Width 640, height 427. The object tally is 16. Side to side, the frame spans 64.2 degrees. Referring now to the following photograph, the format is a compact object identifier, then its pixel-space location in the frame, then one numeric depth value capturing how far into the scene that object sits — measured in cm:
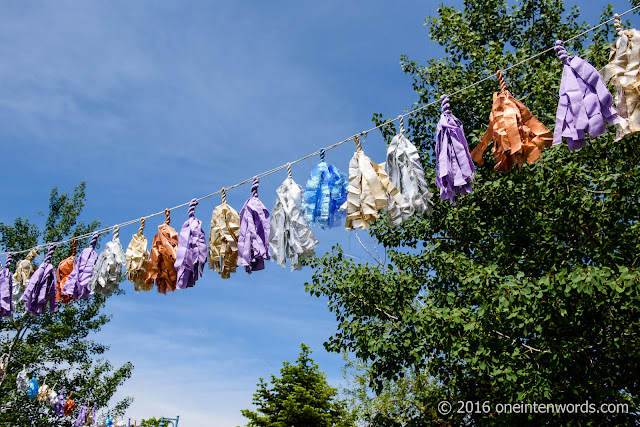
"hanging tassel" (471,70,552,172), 367
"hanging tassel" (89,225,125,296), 611
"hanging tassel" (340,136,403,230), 422
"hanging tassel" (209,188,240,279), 506
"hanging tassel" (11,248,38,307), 729
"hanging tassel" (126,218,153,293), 581
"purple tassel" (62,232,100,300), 631
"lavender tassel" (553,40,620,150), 331
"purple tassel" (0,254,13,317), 721
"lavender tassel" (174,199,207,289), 513
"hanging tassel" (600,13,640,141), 325
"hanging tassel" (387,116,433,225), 412
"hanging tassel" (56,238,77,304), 671
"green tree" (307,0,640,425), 649
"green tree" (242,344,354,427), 1499
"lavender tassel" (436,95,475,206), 378
